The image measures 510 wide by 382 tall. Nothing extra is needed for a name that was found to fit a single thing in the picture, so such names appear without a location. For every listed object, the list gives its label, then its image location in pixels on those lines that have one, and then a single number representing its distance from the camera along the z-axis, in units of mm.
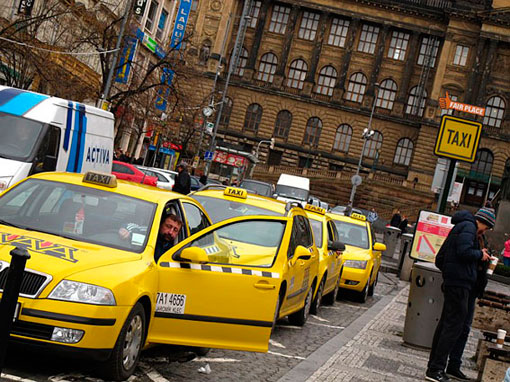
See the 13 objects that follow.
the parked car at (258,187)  38188
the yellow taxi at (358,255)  18469
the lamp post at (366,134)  53344
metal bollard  5133
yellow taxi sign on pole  14555
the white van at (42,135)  16469
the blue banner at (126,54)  41469
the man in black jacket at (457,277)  9883
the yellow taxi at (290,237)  10695
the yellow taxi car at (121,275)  6875
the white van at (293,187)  47312
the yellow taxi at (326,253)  14765
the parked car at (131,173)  33562
